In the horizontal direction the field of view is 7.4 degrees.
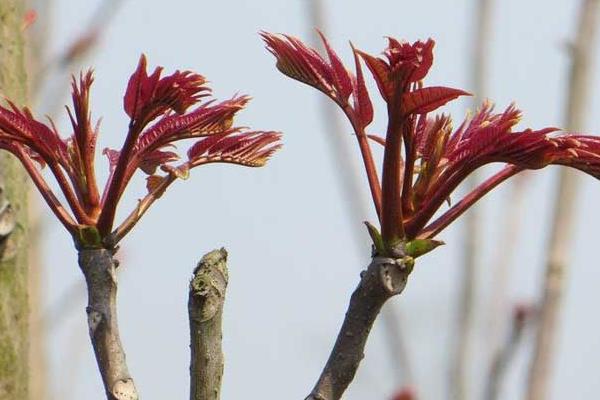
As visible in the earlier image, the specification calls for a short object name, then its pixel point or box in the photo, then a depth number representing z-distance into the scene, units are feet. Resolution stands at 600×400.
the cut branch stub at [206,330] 6.21
